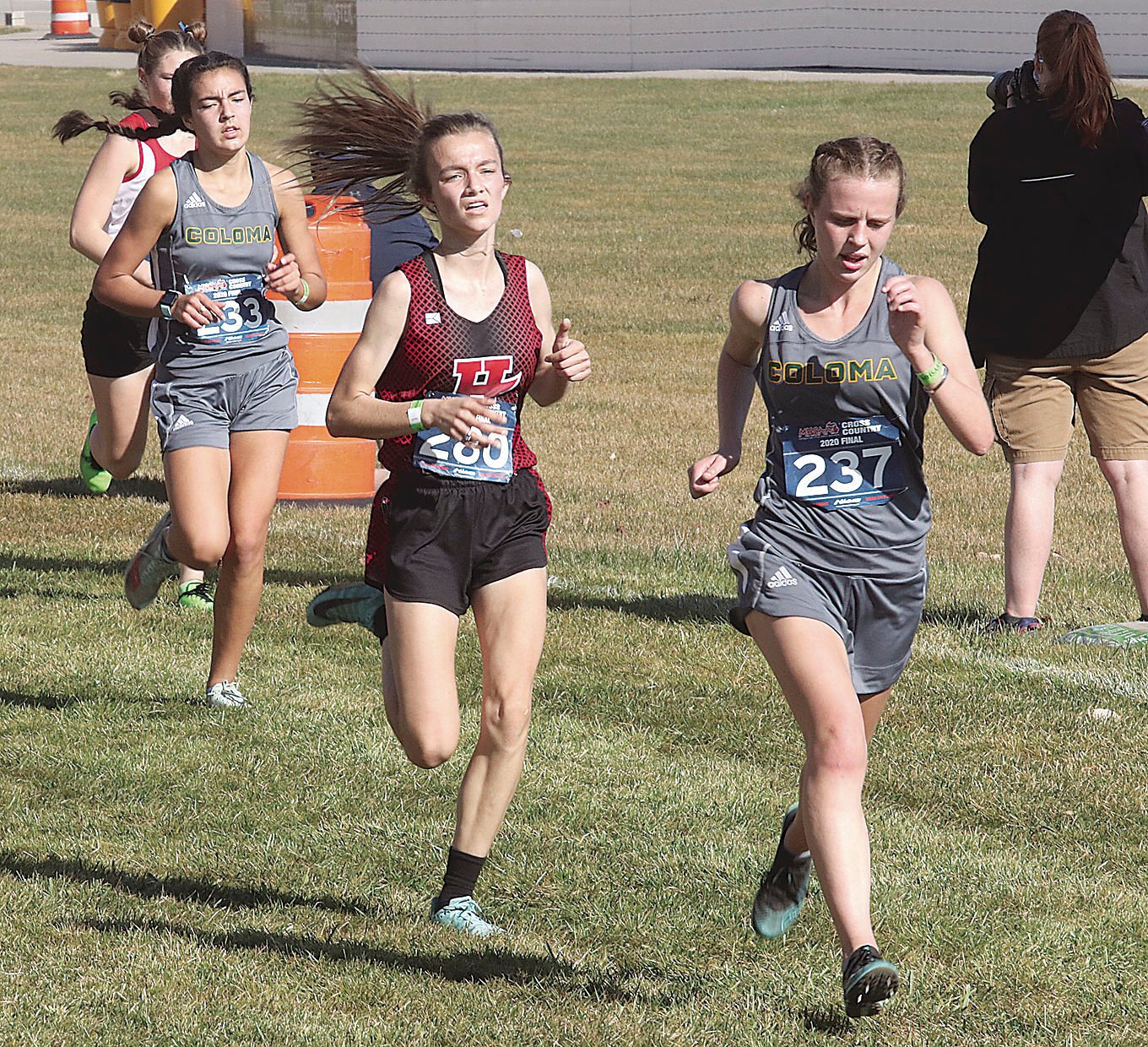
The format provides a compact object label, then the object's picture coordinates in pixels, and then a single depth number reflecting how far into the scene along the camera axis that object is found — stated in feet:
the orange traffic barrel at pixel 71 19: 364.38
